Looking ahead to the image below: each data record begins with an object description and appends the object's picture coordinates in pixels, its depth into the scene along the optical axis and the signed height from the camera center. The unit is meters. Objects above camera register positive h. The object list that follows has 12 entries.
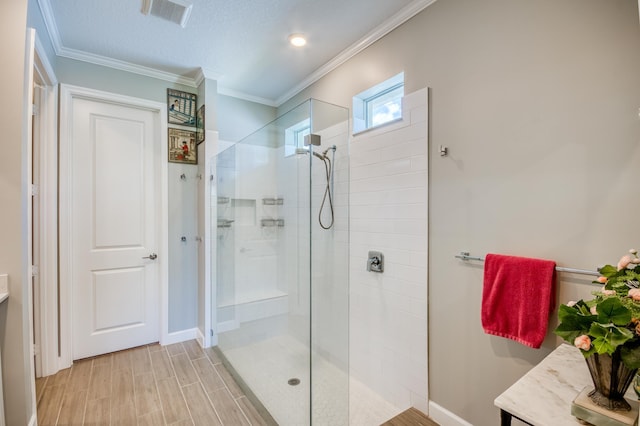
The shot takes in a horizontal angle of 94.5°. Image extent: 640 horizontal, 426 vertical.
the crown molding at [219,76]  2.03 +1.36
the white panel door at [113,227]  2.73 -0.17
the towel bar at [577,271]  1.22 -0.25
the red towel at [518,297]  1.34 -0.41
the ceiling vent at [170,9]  1.98 +1.39
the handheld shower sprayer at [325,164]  1.99 +0.35
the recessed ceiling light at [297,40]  2.35 +1.38
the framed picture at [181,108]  3.10 +1.09
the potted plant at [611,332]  0.78 -0.33
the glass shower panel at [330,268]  1.92 -0.44
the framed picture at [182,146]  3.09 +0.67
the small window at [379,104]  2.23 +0.87
